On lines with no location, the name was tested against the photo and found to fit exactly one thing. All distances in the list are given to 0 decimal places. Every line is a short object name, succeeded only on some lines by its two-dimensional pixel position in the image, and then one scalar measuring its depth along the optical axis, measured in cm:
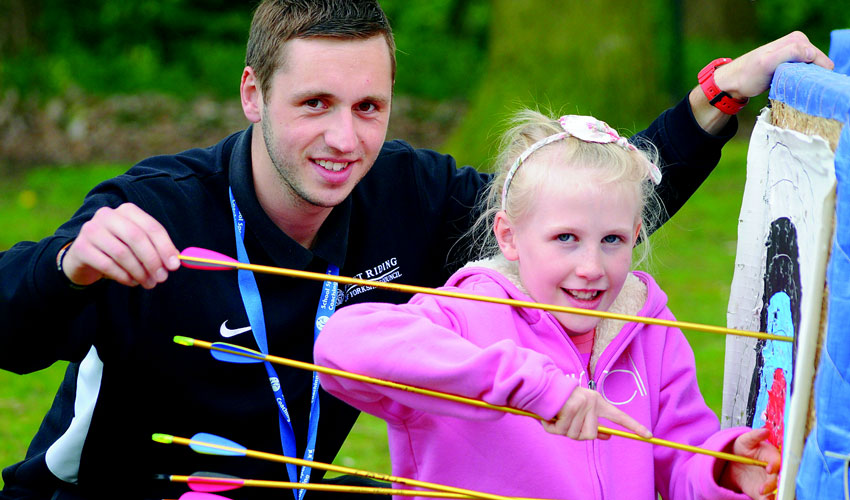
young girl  434
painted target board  366
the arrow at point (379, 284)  409
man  541
